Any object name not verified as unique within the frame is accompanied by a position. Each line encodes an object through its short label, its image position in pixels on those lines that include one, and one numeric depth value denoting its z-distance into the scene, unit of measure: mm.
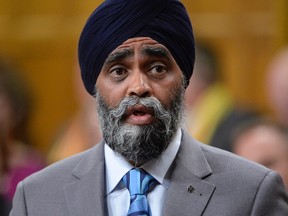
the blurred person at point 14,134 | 9757
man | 6092
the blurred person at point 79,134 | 10758
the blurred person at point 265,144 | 8673
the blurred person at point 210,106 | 10409
